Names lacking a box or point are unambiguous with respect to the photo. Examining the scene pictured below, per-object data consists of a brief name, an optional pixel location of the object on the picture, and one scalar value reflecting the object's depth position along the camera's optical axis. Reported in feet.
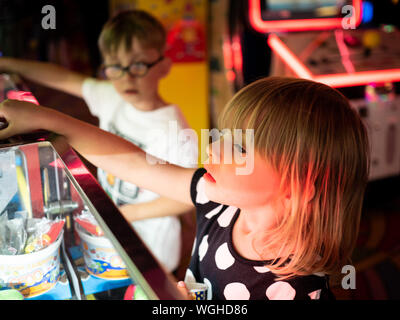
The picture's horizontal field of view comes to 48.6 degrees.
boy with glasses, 4.01
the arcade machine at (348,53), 7.89
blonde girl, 2.31
